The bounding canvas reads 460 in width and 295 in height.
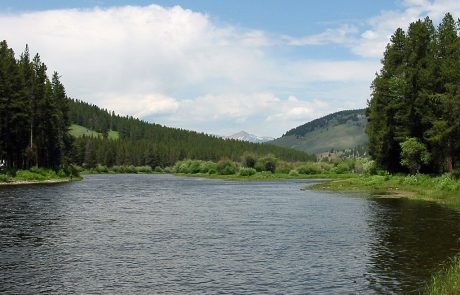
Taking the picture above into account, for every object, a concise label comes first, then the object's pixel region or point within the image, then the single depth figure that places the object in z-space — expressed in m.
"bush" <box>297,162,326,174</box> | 178.38
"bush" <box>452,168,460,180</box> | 62.92
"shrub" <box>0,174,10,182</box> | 93.62
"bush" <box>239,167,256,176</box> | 164.62
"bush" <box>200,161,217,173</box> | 191.27
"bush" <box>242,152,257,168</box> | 176.25
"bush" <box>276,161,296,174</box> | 177.75
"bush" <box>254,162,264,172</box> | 175.29
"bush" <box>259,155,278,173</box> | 175.88
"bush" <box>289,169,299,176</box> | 170.52
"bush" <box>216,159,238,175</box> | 177.25
